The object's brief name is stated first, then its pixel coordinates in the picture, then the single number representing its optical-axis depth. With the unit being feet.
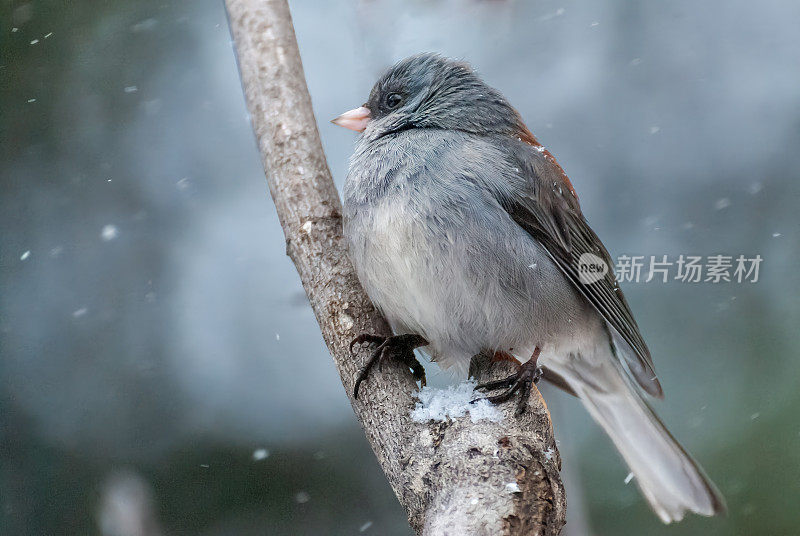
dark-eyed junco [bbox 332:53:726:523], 9.88
